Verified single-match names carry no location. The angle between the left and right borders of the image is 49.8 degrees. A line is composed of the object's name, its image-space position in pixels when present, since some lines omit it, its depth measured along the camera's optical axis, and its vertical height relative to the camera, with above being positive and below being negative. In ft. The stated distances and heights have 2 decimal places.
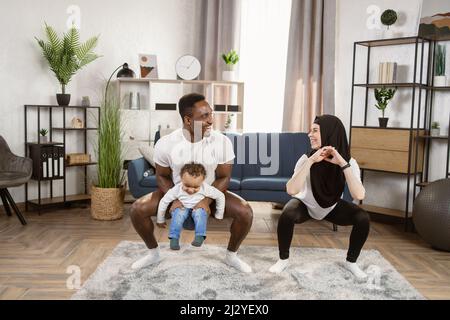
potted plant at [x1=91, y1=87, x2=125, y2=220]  14.01 -1.87
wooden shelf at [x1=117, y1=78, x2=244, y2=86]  17.10 +1.06
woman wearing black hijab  9.23 -1.49
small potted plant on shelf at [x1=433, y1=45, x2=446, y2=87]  13.92 +1.45
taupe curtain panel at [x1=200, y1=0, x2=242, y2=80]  18.29 +3.03
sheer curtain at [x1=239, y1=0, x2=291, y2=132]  17.93 +1.97
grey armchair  14.14 -1.79
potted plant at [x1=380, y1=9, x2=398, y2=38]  14.62 +2.99
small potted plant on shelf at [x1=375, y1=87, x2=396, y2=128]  14.66 +0.56
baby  7.90 -1.48
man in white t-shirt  8.25 -1.04
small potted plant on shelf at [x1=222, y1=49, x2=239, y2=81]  17.58 +1.79
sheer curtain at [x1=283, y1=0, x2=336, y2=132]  16.48 +1.75
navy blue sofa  13.94 -1.48
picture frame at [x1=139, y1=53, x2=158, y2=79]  17.51 +1.61
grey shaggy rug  8.59 -3.21
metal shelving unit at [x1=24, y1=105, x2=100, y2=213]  15.47 -1.18
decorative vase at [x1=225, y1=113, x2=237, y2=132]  18.06 -0.40
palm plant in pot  15.61 +1.72
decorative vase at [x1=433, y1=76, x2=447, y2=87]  13.89 +1.05
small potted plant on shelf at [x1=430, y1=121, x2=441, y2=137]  13.96 -0.36
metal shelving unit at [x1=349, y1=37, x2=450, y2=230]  13.74 +0.45
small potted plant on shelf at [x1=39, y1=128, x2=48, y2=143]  15.72 -0.90
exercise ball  11.48 -2.31
